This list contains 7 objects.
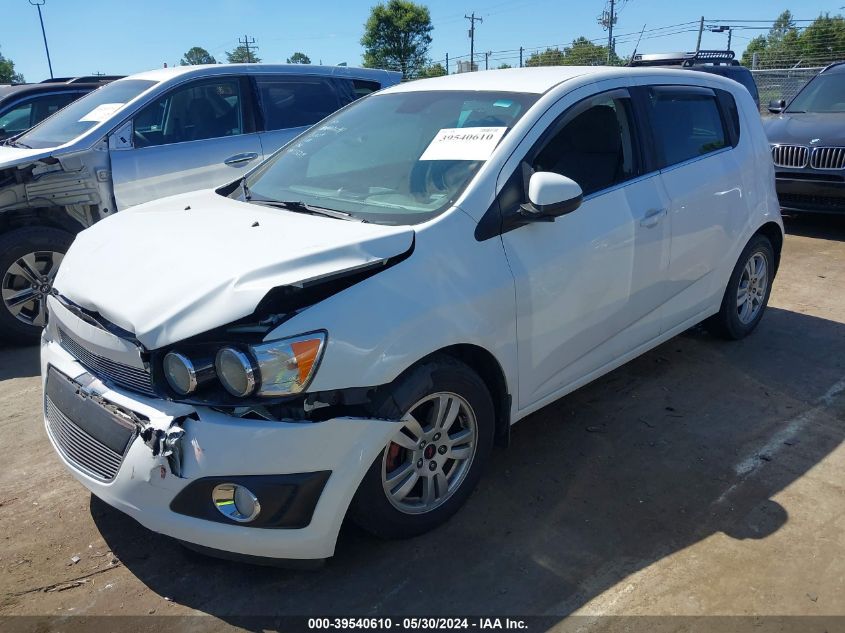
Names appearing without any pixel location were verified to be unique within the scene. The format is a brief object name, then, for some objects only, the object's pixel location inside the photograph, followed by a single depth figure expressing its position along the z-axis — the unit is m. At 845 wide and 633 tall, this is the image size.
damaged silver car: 5.25
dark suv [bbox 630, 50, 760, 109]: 11.59
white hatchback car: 2.38
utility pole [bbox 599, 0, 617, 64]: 42.50
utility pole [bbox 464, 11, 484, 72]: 61.59
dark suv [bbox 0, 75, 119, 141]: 8.35
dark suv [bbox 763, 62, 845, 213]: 7.88
